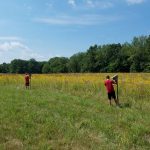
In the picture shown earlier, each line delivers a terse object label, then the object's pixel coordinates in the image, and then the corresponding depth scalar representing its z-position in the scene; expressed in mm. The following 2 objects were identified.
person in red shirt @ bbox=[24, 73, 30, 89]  14304
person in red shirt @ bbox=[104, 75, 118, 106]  8643
